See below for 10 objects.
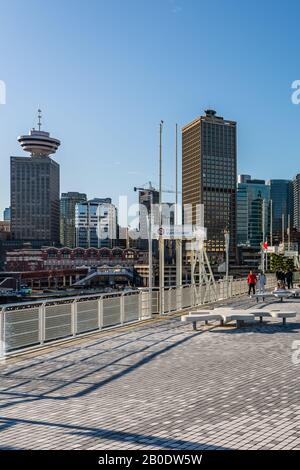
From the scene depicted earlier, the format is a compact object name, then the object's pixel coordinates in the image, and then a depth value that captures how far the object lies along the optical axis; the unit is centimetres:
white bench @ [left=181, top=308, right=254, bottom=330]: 1439
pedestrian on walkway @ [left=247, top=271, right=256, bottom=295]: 2926
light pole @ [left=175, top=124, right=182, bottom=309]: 2497
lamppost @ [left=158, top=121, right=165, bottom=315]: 2145
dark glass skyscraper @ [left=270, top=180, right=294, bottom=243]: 18292
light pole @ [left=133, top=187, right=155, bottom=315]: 1853
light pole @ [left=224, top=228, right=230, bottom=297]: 3716
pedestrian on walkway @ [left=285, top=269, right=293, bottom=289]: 3535
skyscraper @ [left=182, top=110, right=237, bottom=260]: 13402
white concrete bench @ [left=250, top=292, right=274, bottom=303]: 2370
